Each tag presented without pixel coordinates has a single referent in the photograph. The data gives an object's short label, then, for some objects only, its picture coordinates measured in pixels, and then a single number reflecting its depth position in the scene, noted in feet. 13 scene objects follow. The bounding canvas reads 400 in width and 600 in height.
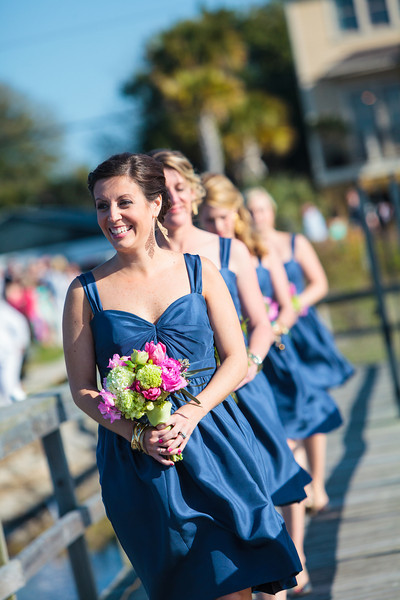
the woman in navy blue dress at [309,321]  34.73
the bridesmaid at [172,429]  17.92
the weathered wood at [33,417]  23.12
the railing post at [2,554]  22.57
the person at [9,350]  63.05
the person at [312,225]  150.20
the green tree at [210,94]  213.46
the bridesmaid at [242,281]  22.85
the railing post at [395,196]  46.55
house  218.38
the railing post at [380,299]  49.32
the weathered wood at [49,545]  22.44
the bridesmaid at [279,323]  27.81
